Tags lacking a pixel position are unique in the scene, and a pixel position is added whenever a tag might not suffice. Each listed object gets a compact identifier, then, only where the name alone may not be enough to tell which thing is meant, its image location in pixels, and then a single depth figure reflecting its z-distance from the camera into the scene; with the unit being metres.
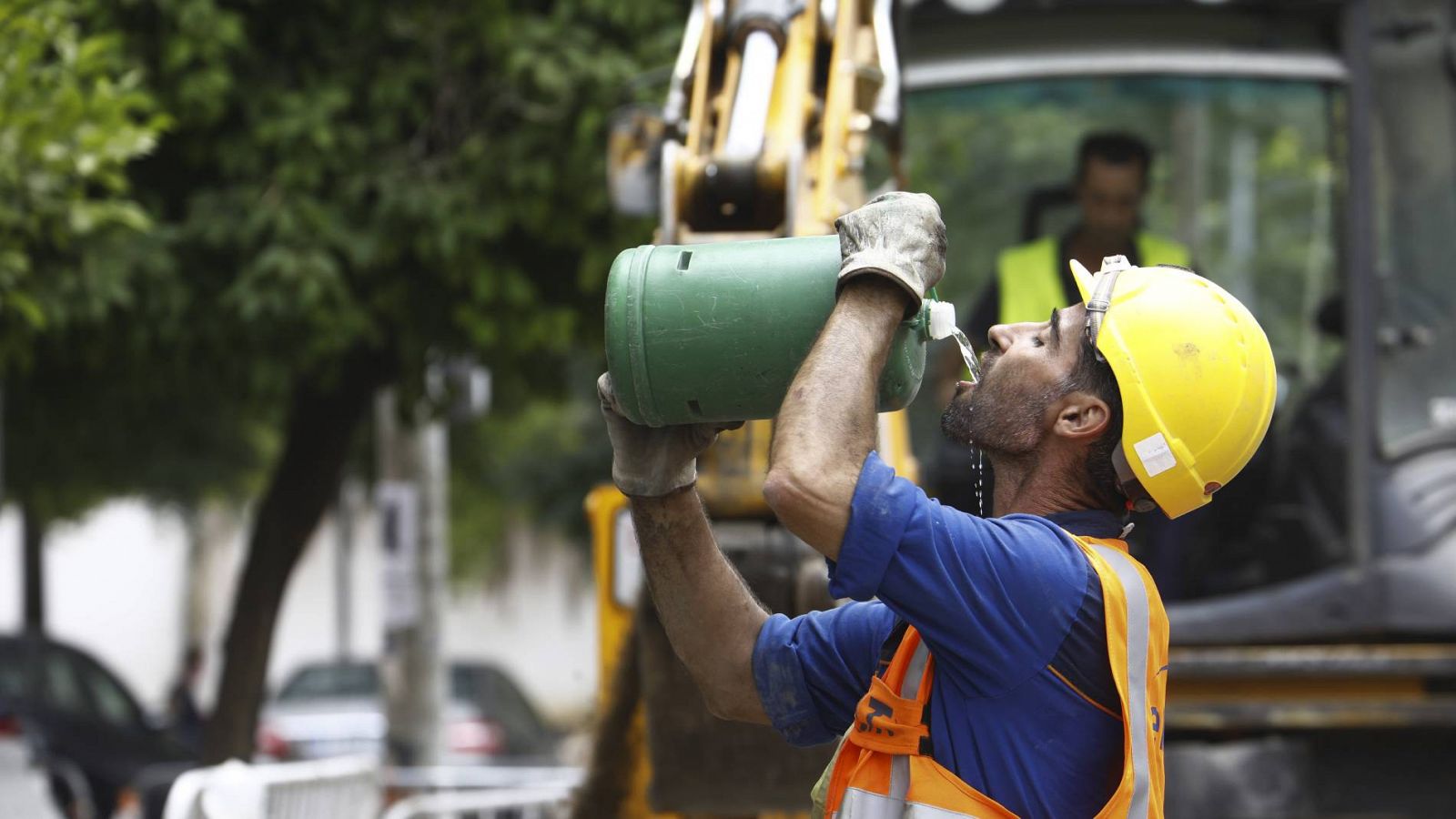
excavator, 9.95
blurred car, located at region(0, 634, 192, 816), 27.37
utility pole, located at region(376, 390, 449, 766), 22.67
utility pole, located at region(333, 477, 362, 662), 49.63
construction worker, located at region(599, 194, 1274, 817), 4.96
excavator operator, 13.25
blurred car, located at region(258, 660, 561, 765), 35.06
